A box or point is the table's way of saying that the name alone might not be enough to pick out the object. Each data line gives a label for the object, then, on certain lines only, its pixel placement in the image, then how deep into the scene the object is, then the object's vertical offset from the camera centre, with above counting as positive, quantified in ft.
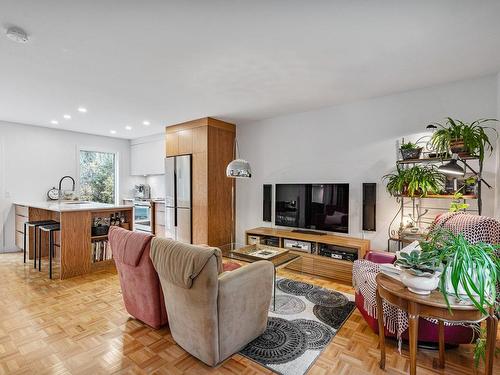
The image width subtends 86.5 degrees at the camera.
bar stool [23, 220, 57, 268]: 12.46 -1.85
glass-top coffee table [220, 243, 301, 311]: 9.18 -2.64
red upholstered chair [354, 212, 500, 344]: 6.52 -1.34
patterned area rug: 6.36 -4.13
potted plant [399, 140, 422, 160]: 9.90 +1.37
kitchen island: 11.45 -2.35
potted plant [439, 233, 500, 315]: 4.21 -1.32
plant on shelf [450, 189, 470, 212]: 8.73 -0.58
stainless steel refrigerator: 15.78 -0.79
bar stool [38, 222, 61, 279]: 11.44 -1.89
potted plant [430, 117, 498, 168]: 8.29 +1.49
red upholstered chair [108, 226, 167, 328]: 7.04 -2.55
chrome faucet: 18.16 +0.24
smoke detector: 6.51 +3.76
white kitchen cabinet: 19.94 +2.30
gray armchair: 5.57 -2.58
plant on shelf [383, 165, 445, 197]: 9.29 +0.18
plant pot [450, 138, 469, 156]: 8.41 +1.28
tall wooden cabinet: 14.97 +0.60
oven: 19.32 -2.33
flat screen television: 12.50 -1.01
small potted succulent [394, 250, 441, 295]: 4.86 -1.58
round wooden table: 4.67 -2.24
